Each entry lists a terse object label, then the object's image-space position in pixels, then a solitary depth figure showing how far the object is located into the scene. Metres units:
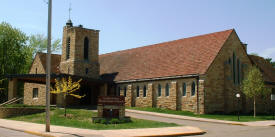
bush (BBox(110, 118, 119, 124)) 22.83
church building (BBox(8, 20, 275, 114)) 34.72
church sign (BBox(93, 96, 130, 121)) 23.36
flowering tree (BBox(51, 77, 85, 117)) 32.56
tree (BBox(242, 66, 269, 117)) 33.06
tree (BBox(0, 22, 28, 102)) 55.49
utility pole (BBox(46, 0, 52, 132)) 18.12
